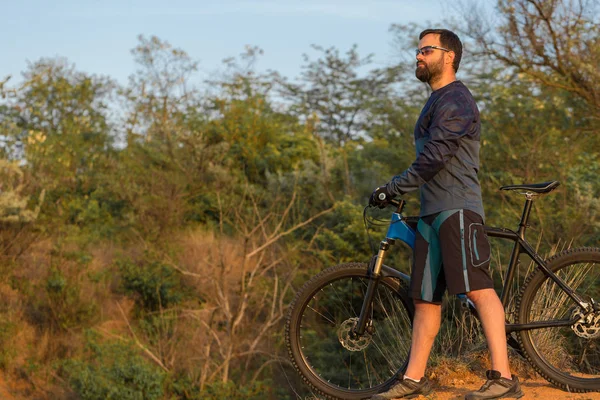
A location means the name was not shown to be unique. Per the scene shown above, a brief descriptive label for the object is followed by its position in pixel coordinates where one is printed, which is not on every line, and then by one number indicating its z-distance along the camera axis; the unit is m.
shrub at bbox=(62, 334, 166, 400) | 28.31
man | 8.20
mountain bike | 8.91
